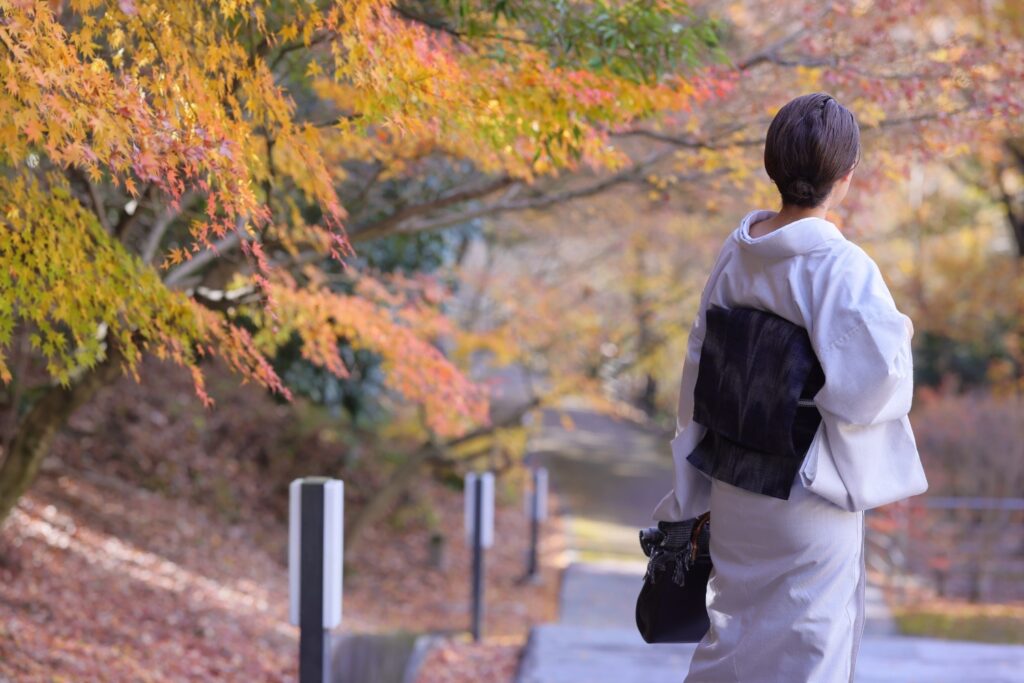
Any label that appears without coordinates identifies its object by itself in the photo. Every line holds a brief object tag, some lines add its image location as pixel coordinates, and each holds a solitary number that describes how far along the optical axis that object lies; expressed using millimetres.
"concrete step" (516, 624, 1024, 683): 10078
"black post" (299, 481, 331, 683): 6883
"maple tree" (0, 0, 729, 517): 5371
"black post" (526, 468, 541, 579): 21391
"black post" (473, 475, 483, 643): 14625
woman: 4121
